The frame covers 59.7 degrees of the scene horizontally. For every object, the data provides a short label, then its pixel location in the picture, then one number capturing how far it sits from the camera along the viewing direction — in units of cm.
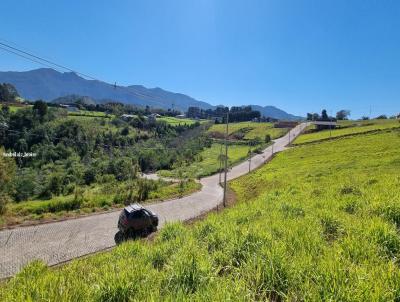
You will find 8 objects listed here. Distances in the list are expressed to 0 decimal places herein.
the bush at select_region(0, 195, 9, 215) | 2306
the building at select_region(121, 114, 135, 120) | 13898
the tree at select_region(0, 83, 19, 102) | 13602
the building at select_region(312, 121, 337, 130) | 12635
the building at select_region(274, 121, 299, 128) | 15000
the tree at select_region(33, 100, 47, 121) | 9938
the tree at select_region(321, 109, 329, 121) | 19112
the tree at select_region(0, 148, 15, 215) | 2638
